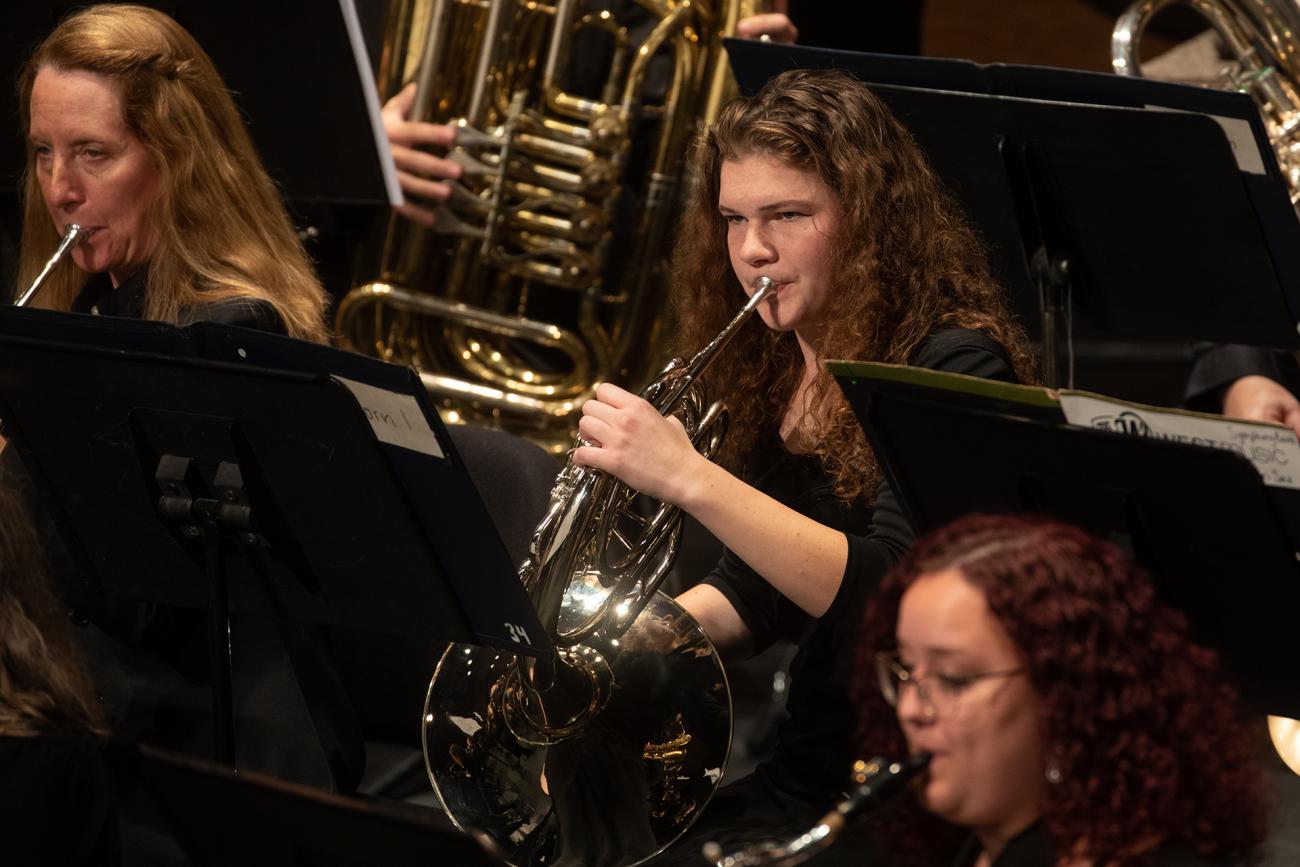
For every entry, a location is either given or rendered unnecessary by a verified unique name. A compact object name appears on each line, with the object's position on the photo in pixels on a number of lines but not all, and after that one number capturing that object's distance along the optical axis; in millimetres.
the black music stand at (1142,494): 7678
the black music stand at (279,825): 7480
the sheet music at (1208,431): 7664
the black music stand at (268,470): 7831
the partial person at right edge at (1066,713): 7468
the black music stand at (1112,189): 8221
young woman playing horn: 8154
